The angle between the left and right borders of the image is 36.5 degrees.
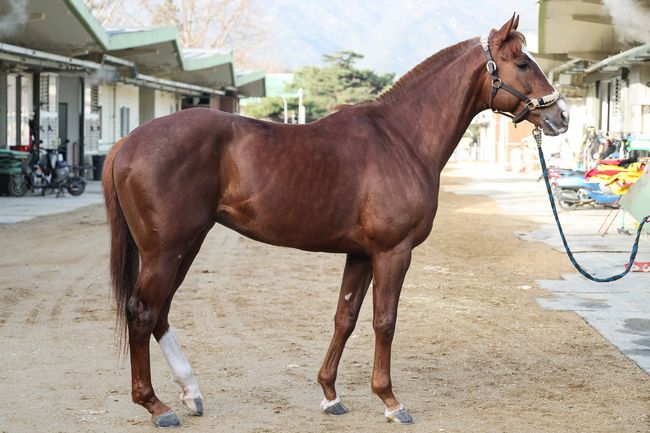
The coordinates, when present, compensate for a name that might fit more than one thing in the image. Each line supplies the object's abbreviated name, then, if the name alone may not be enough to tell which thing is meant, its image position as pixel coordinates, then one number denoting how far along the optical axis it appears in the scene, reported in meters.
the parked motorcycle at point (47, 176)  21.31
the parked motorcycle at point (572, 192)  18.25
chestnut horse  4.95
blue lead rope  5.56
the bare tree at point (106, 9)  52.31
